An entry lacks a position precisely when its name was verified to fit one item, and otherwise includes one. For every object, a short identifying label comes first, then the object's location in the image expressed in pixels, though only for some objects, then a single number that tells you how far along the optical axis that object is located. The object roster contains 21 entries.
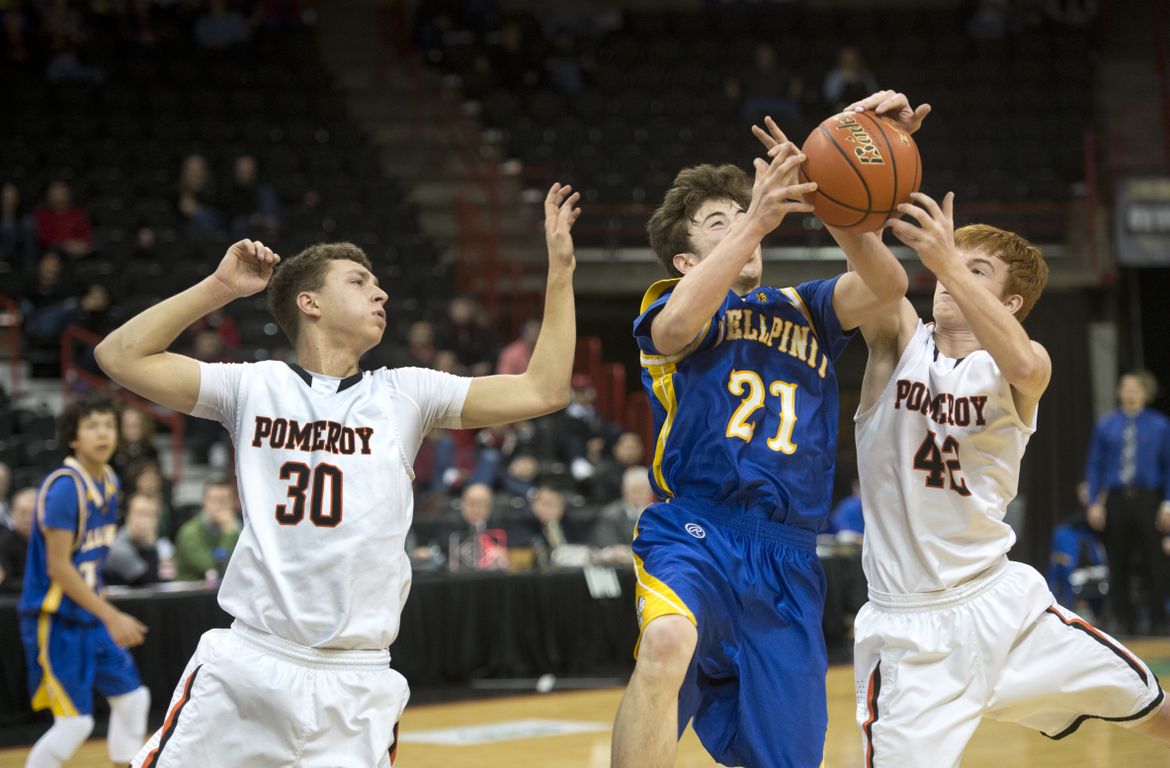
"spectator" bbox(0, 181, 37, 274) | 13.67
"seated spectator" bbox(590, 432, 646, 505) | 12.67
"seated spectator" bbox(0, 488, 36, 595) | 8.84
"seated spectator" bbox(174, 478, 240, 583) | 9.84
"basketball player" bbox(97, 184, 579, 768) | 3.71
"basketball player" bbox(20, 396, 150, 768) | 6.34
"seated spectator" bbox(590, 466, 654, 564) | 11.48
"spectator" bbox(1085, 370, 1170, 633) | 12.53
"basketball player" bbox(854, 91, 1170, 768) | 4.24
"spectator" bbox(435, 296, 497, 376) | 13.45
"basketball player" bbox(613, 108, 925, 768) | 3.94
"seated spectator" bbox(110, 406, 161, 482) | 10.84
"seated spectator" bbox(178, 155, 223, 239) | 14.58
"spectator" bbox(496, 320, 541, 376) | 13.34
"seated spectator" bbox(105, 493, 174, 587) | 9.46
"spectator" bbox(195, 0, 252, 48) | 17.62
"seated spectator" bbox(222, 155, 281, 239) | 14.40
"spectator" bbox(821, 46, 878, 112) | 17.56
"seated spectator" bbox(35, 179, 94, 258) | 13.98
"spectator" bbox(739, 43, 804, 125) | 17.42
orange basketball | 3.98
